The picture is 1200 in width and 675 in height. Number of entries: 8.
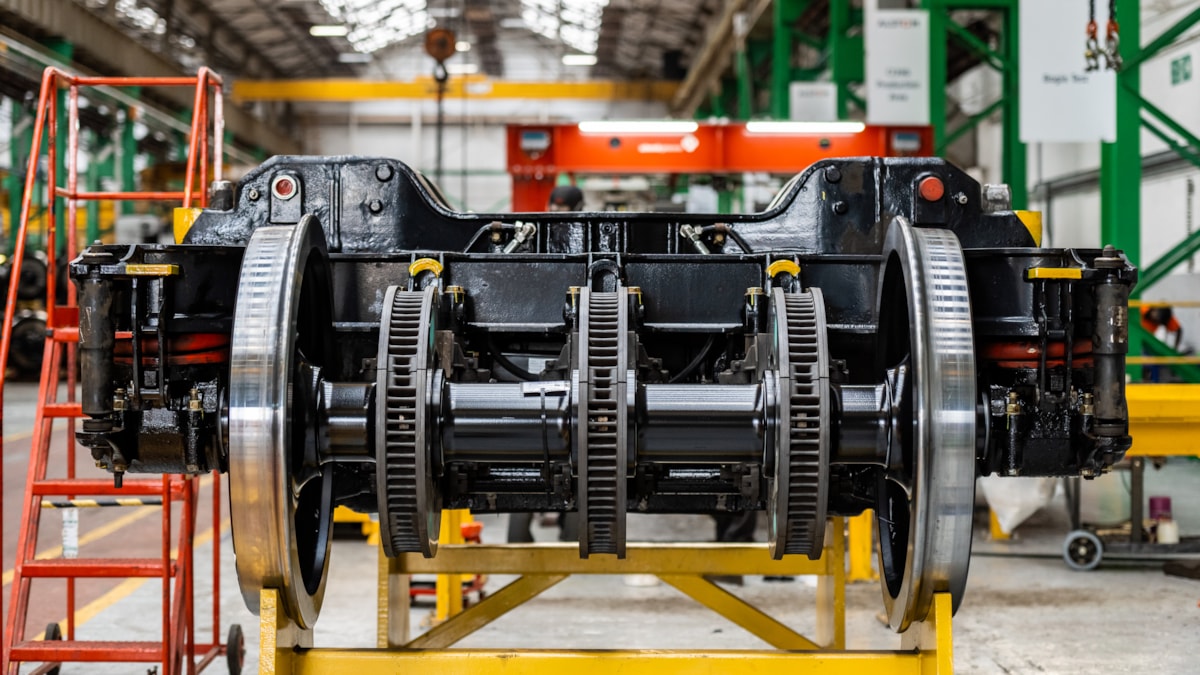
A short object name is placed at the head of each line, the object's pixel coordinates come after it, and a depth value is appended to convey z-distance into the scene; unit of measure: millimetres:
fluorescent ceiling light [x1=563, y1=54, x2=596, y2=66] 29375
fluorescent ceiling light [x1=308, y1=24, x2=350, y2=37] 26906
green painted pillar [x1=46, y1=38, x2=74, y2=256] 15414
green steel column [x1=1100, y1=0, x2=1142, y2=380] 8188
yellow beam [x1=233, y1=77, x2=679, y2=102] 27422
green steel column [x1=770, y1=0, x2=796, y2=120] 13969
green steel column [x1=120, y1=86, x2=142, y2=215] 17391
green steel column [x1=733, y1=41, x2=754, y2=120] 15727
